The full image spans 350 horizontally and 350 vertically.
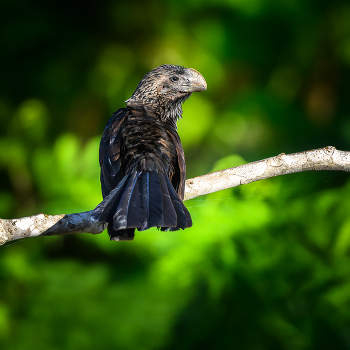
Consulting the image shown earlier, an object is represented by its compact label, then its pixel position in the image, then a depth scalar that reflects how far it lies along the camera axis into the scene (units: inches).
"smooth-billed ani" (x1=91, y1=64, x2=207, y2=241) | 248.4
